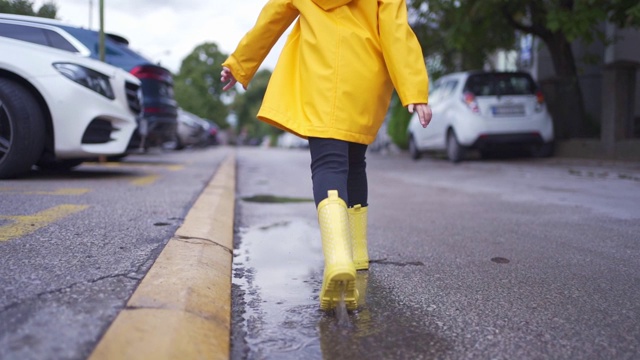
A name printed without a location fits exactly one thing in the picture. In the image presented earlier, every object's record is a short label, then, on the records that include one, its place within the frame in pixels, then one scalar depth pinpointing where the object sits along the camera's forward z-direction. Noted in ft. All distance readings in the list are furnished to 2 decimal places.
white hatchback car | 33.37
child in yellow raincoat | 7.63
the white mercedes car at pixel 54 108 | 17.20
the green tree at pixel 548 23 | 28.12
